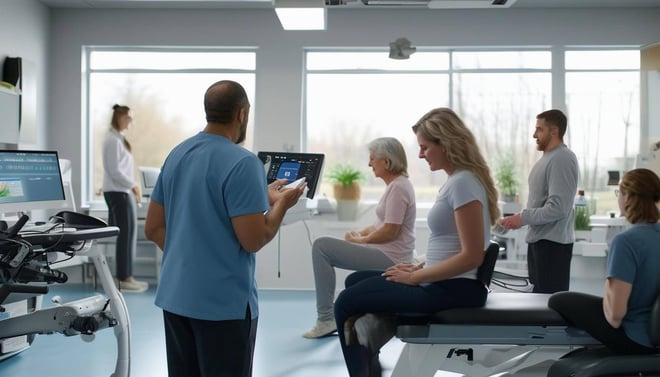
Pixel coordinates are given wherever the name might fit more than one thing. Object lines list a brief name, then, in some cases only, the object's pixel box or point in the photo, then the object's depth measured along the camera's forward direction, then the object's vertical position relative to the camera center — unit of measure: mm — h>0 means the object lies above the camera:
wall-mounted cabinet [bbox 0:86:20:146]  5266 +488
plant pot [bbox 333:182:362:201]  6121 -109
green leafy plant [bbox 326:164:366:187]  6098 +43
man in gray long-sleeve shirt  3369 -144
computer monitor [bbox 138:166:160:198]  6160 -22
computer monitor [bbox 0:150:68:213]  3172 -31
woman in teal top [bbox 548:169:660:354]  2295 -358
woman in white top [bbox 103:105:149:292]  5789 -133
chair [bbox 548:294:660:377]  2359 -674
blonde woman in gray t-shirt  2389 -303
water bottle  5820 -302
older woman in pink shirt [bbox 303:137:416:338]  3771 -339
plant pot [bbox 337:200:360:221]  6160 -292
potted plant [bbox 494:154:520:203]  6146 +9
